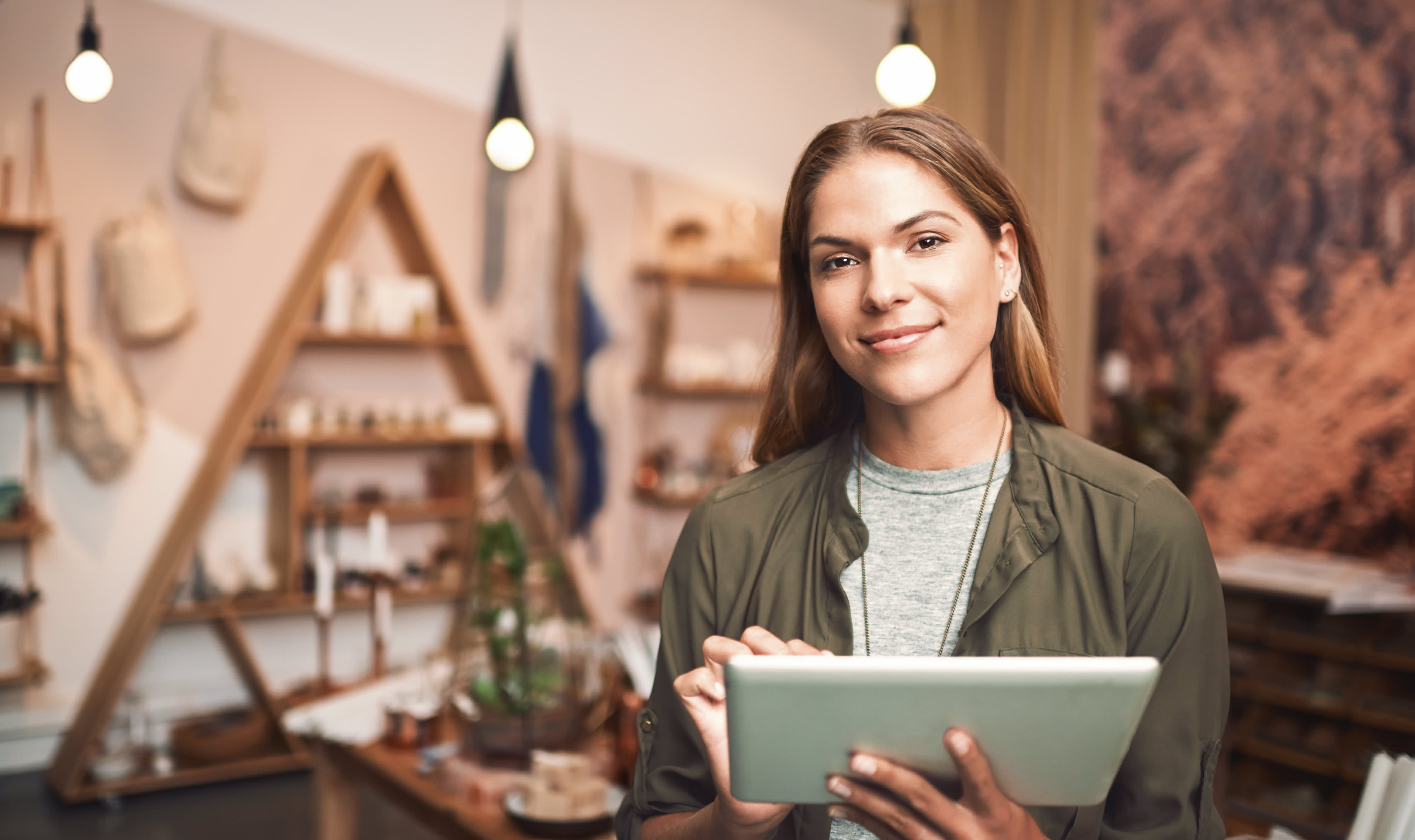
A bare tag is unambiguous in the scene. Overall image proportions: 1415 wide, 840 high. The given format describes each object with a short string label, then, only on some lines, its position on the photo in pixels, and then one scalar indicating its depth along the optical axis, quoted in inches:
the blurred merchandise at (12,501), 138.3
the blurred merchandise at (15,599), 124.1
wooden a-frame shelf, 136.9
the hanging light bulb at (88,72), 91.7
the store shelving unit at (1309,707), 114.5
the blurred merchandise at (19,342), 137.1
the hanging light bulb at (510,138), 119.2
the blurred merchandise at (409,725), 79.3
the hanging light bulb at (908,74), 119.4
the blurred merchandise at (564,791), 63.6
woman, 39.9
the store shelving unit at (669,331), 190.5
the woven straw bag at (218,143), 148.4
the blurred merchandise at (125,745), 133.7
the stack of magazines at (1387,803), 48.7
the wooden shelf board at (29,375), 135.0
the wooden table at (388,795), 66.5
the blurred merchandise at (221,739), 139.6
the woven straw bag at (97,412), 139.5
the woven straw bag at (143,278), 140.9
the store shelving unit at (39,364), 140.1
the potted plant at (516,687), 75.0
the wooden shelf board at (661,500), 189.6
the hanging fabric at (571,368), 183.8
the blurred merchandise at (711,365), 190.4
